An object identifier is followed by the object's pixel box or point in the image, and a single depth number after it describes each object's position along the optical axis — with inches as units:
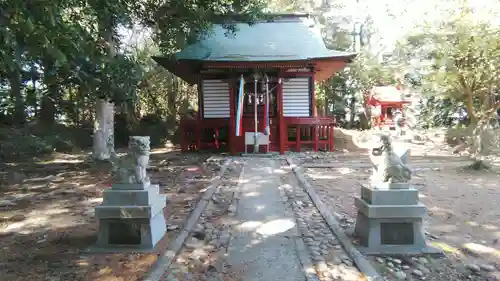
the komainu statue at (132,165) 174.1
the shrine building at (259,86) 536.1
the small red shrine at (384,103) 1119.6
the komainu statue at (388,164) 169.2
